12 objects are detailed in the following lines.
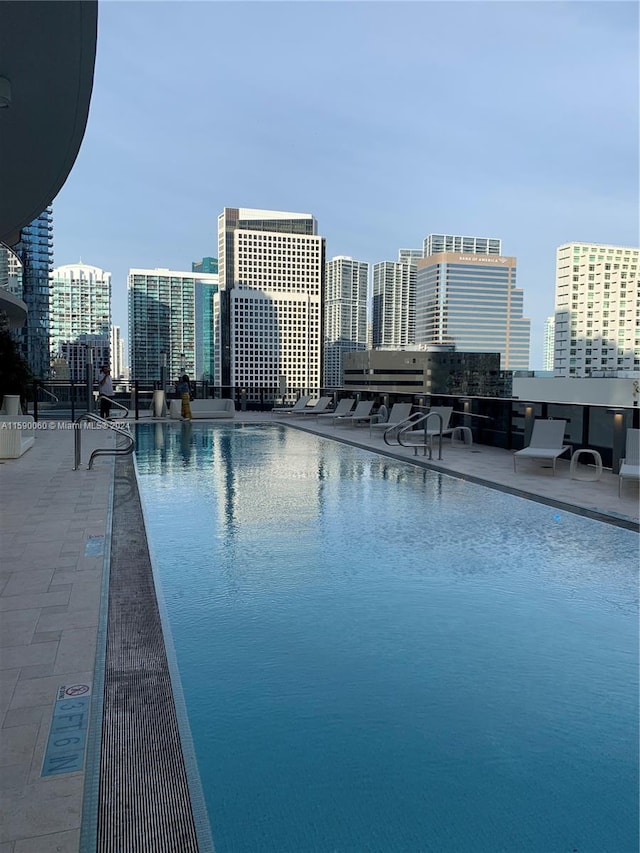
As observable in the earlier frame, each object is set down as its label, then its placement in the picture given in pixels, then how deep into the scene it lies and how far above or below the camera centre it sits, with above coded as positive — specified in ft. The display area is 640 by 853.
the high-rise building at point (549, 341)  459.65 +35.43
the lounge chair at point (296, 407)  63.62 -2.10
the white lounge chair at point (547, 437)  28.81 -2.17
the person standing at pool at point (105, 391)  51.93 -0.54
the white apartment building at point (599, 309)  399.65 +48.66
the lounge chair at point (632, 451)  23.63 -2.23
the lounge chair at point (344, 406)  52.50 -1.59
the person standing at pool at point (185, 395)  57.00 -0.87
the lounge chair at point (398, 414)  42.32 -1.76
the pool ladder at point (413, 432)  33.78 -2.52
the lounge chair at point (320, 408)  59.77 -2.03
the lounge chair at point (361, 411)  48.92 -1.88
